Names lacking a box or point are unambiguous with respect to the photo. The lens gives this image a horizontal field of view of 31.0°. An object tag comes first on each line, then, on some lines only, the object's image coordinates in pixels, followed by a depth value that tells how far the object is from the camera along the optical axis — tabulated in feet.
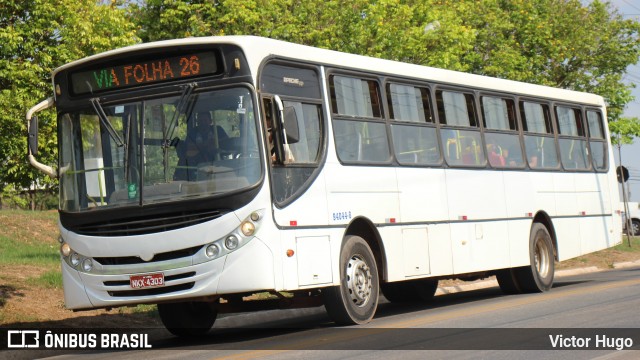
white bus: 39.60
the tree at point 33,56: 75.82
